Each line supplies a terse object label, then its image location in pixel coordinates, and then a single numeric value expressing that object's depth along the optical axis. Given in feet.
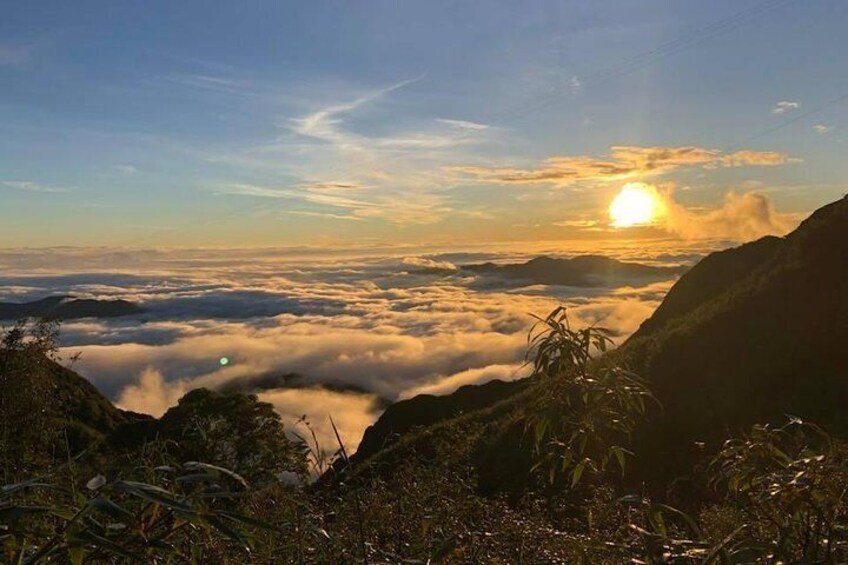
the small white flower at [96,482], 5.74
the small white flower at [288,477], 19.21
